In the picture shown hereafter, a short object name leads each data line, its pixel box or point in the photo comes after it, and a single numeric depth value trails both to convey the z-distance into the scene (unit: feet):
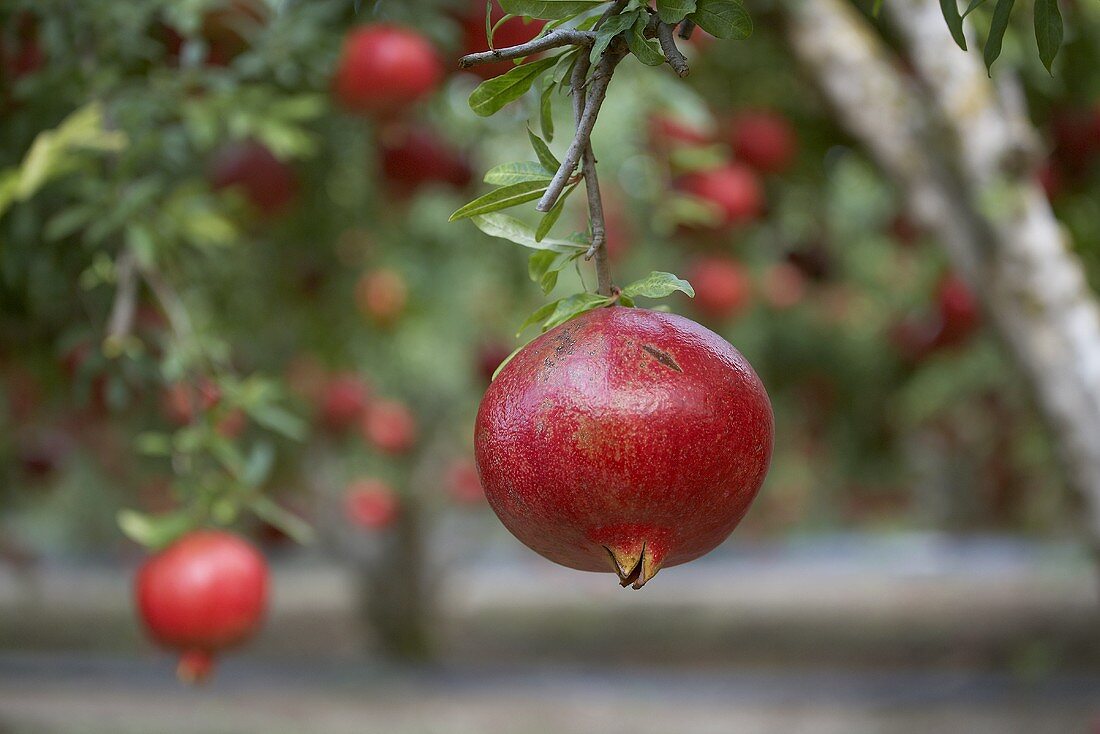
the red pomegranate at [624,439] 3.99
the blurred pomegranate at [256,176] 14.03
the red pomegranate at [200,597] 8.93
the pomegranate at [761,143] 17.07
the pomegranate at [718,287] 18.04
